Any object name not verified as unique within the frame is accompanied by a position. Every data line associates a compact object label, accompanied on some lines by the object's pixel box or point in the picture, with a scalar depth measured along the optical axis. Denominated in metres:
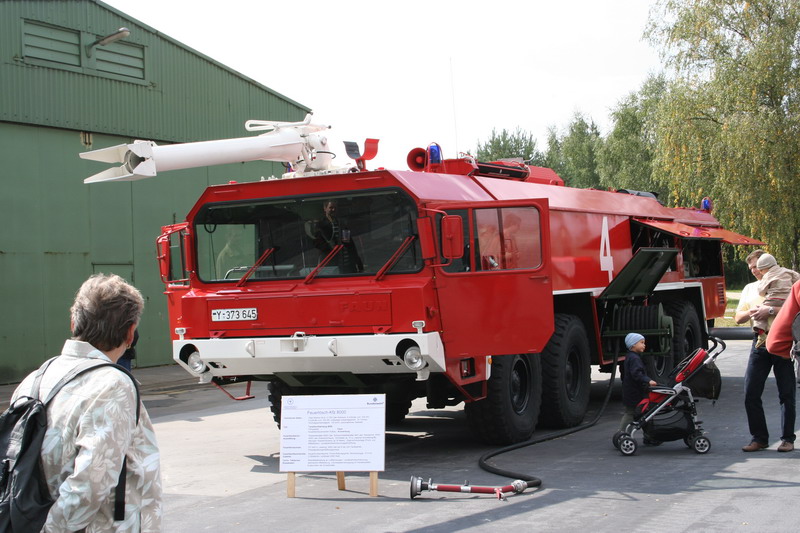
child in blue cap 9.29
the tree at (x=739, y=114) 27.23
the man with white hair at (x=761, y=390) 8.76
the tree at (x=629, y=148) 54.25
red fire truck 8.62
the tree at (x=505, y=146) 75.00
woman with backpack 3.17
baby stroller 8.97
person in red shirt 8.25
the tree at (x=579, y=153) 74.56
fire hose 7.17
